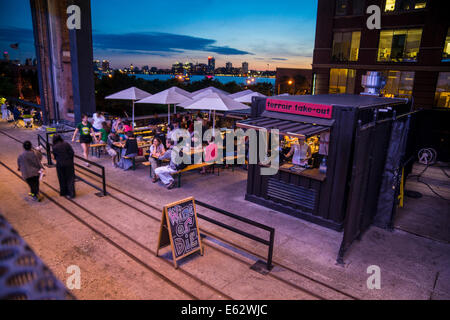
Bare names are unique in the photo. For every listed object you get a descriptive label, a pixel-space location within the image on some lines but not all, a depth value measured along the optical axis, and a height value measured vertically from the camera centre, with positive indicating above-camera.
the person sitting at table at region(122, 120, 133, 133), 12.98 -1.79
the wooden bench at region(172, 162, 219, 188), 10.05 -2.71
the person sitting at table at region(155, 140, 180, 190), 9.83 -2.75
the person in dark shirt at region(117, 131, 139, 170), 11.16 -2.38
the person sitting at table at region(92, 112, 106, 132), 13.91 -1.70
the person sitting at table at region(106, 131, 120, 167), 11.92 -2.38
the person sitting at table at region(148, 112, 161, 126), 17.28 -2.04
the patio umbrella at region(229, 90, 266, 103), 15.73 -0.37
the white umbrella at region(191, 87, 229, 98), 15.39 -0.18
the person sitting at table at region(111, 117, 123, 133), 13.84 -1.88
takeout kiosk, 6.70 -1.61
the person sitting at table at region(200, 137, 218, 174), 10.51 -2.21
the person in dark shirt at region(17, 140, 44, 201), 7.92 -2.22
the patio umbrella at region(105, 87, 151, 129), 14.29 -0.48
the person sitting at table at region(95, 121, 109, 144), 12.98 -2.08
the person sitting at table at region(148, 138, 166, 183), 10.30 -2.23
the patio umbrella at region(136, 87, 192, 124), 13.16 -0.52
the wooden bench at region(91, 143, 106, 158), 12.88 -2.84
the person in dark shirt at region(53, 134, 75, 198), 8.33 -2.29
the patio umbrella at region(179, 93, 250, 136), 11.52 -0.61
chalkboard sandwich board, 5.67 -2.72
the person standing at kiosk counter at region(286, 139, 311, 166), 8.26 -1.68
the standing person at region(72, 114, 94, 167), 11.70 -1.91
